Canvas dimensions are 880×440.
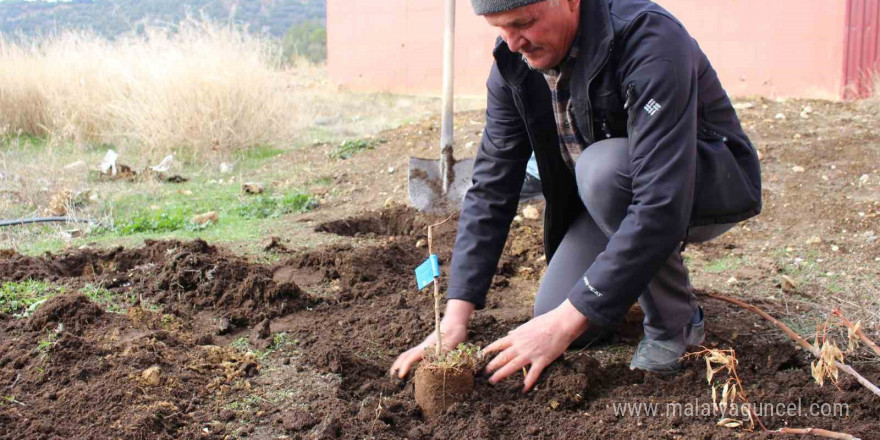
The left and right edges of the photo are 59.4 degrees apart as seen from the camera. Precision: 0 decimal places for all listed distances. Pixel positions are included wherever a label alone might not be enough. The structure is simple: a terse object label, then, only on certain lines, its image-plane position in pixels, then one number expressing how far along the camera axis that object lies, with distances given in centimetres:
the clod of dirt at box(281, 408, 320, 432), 216
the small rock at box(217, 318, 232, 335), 295
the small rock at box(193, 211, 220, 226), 496
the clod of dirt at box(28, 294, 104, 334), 283
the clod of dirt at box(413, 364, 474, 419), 217
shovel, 500
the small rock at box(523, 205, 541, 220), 460
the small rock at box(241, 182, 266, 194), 594
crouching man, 204
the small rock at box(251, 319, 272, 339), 287
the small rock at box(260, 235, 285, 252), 421
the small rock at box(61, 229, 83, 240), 457
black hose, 472
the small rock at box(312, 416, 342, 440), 207
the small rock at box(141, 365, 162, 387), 239
